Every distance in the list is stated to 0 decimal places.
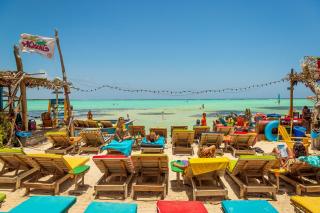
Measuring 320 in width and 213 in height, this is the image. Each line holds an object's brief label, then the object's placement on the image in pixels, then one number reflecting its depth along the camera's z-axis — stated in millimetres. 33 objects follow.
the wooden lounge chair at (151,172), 5431
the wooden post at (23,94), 12086
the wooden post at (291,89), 15453
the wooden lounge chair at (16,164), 6016
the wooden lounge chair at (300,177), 5484
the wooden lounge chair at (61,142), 9751
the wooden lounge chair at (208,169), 5186
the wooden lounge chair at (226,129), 11909
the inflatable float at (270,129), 12523
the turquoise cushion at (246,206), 3576
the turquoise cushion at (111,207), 3605
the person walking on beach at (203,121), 14302
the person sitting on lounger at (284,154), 6621
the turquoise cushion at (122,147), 8891
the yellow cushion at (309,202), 3638
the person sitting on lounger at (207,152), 6225
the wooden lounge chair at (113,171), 5516
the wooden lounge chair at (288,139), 9297
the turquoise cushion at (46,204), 3562
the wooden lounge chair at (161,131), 12008
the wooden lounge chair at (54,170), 5586
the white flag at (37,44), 12844
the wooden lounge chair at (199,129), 11912
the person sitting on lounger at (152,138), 10172
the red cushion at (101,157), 5675
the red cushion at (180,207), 3614
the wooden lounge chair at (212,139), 9664
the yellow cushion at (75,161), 6184
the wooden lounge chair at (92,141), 10047
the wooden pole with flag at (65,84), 14000
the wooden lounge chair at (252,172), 5353
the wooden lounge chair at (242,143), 9414
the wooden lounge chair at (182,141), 9977
